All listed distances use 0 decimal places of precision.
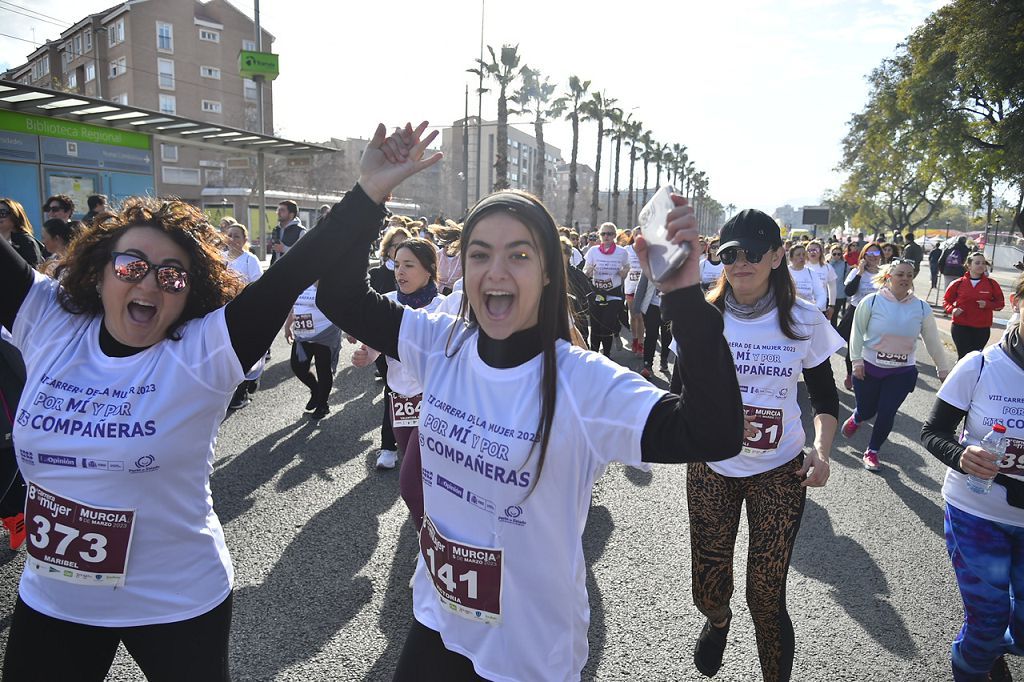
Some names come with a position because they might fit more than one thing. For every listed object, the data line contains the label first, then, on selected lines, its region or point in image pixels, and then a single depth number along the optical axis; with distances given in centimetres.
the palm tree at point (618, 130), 4683
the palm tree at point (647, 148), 5899
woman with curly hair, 185
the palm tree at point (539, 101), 3362
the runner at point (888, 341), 599
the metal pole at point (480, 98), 3209
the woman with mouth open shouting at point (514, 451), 167
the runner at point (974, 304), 826
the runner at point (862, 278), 984
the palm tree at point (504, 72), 3144
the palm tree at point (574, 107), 4100
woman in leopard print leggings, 279
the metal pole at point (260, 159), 1690
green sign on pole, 1648
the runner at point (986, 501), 268
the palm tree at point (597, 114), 4291
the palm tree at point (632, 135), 5306
